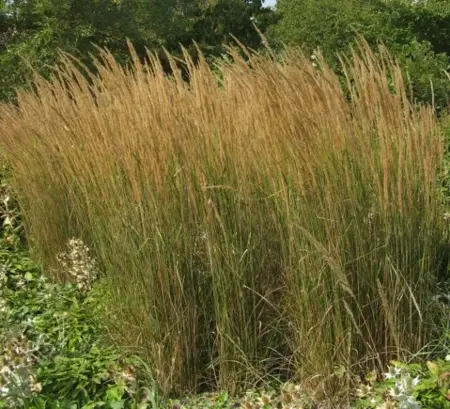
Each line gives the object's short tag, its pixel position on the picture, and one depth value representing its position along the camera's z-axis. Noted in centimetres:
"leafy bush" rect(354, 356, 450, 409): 221
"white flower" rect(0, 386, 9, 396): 221
